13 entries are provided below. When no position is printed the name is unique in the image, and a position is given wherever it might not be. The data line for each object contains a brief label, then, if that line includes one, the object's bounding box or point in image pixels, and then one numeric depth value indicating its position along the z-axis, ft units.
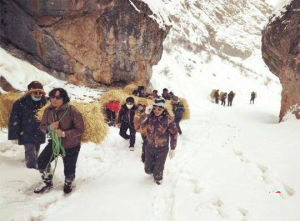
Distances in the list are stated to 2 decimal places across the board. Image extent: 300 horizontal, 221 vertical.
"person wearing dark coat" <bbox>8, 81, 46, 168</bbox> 15.29
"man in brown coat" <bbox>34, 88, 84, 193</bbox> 13.17
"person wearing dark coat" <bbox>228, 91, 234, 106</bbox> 76.56
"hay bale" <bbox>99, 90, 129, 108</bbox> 31.37
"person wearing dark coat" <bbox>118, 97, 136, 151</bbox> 23.67
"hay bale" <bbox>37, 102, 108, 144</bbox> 17.13
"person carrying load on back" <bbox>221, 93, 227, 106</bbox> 81.05
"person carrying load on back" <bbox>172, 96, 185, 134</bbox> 29.58
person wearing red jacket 30.83
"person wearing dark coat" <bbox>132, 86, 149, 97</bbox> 35.60
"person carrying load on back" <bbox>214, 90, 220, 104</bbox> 84.10
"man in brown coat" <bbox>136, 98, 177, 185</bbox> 15.75
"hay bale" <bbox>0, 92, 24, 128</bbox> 18.97
